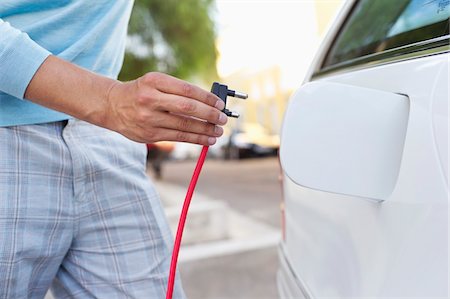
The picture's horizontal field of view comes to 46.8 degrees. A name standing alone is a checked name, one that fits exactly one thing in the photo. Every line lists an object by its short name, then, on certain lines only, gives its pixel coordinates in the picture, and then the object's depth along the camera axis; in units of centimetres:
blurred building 1806
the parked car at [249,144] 1744
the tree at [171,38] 974
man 82
